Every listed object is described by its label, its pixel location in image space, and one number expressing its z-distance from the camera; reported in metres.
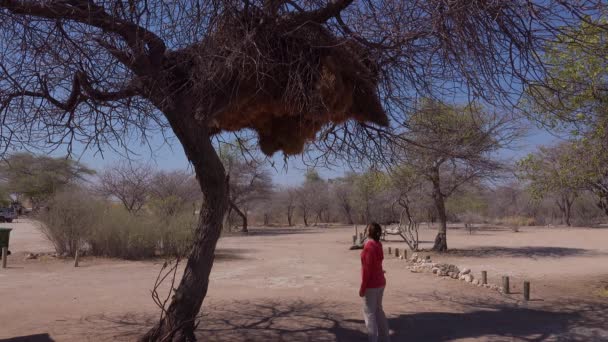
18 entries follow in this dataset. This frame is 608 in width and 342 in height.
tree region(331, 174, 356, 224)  60.05
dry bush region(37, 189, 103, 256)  20.27
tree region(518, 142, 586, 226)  11.77
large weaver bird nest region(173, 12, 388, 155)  5.53
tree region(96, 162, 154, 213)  38.46
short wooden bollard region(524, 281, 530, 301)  10.97
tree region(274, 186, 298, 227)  65.06
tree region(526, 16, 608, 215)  10.20
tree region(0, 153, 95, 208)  45.09
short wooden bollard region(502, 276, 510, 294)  11.80
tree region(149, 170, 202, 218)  41.38
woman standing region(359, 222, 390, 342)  6.59
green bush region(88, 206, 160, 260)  20.06
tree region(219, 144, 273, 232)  43.13
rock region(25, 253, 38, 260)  19.68
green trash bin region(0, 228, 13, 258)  20.36
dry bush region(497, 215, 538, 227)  56.53
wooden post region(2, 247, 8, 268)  16.58
